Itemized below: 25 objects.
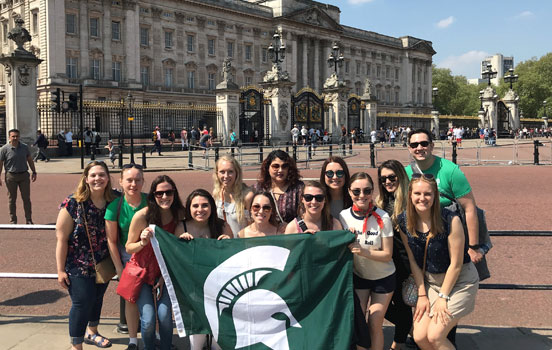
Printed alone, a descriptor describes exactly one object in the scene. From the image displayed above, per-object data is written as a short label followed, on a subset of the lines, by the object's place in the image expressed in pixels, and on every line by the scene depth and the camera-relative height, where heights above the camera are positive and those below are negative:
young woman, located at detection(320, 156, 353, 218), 4.52 -0.29
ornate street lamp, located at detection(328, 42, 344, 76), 35.98 +6.37
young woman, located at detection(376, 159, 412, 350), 4.36 -0.47
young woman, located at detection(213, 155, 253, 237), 4.73 -0.40
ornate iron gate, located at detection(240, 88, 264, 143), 31.33 +2.06
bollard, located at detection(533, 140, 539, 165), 22.48 -0.38
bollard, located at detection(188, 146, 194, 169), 22.47 -0.45
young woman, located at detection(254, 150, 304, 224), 4.71 -0.30
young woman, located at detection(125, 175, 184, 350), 4.24 -0.83
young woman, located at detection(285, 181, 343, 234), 4.13 -0.51
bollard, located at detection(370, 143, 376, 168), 21.92 -0.37
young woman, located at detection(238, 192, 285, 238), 4.14 -0.55
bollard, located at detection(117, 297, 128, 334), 4.91 -1.59
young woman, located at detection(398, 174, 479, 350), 3.93 -0.88
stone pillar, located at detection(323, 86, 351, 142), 36.31 +2.91
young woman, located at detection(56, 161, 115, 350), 4.41 -0.76
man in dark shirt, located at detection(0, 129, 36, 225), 10.16 -0.26
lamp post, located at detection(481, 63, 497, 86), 43.31 +6.21
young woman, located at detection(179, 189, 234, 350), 4.28 -0.59
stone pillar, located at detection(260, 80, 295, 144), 31.81 +2.44
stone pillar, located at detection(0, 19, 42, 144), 25.00 +3.19
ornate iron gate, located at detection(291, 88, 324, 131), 33.72 +2.61
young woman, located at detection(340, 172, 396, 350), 4.07 -0.82
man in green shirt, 4.26 -0.24
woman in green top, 4.43 -0.56
